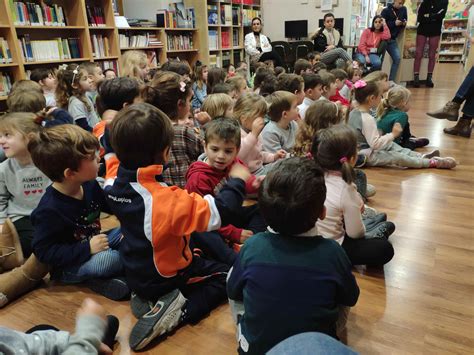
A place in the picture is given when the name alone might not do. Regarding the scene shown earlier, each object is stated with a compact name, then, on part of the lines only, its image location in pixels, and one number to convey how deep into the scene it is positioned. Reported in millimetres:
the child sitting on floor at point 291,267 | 967
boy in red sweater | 1800
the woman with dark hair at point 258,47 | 6820
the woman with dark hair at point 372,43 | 6793
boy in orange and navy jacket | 1267
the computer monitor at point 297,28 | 8250
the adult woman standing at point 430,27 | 6668
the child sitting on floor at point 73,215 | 1550
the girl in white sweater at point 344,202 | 1572
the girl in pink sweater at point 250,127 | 2527
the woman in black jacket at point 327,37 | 6926
